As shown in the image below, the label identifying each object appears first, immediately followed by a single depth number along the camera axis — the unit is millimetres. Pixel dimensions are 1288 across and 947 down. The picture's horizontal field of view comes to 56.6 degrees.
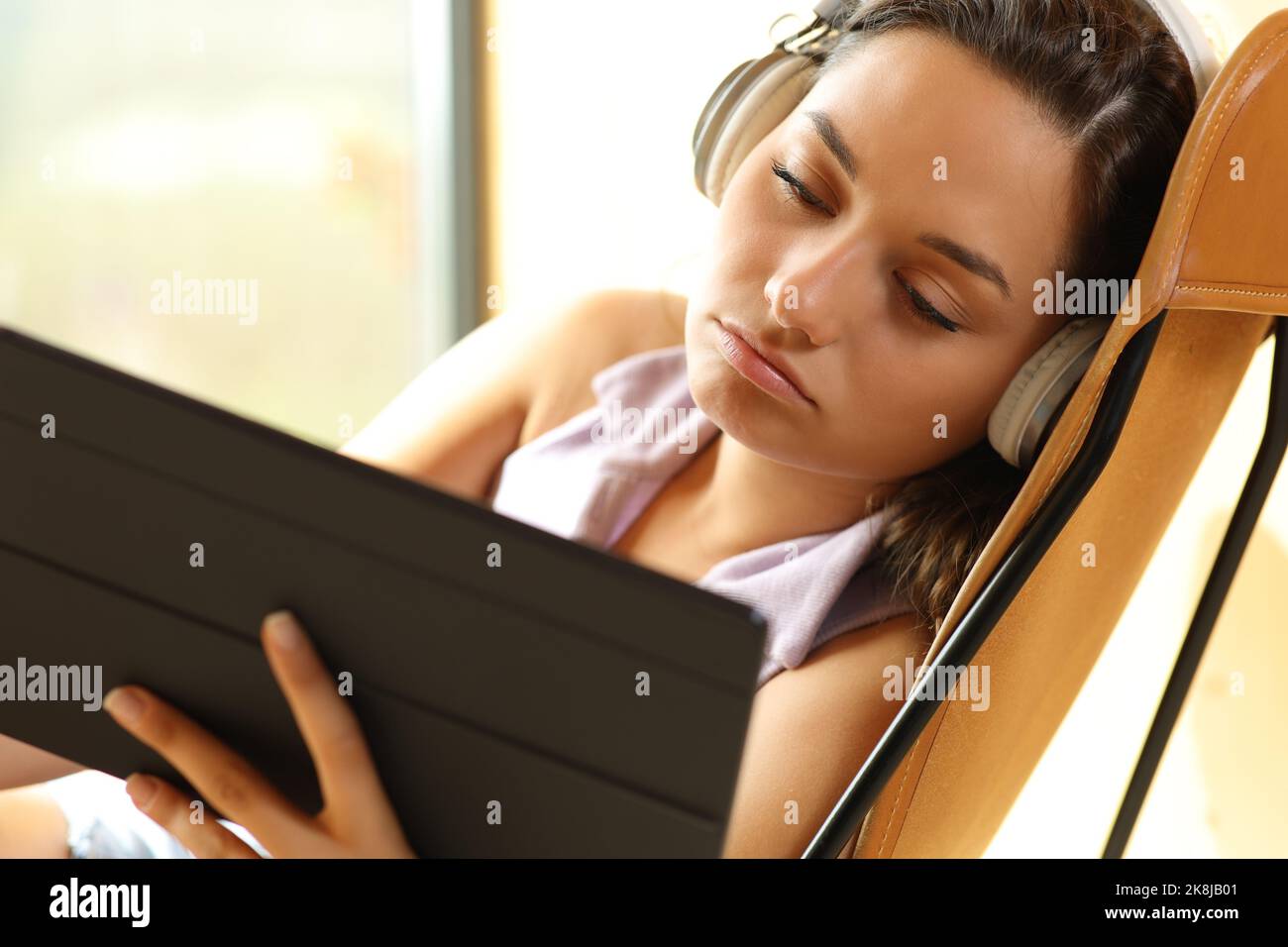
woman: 829
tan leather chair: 744
